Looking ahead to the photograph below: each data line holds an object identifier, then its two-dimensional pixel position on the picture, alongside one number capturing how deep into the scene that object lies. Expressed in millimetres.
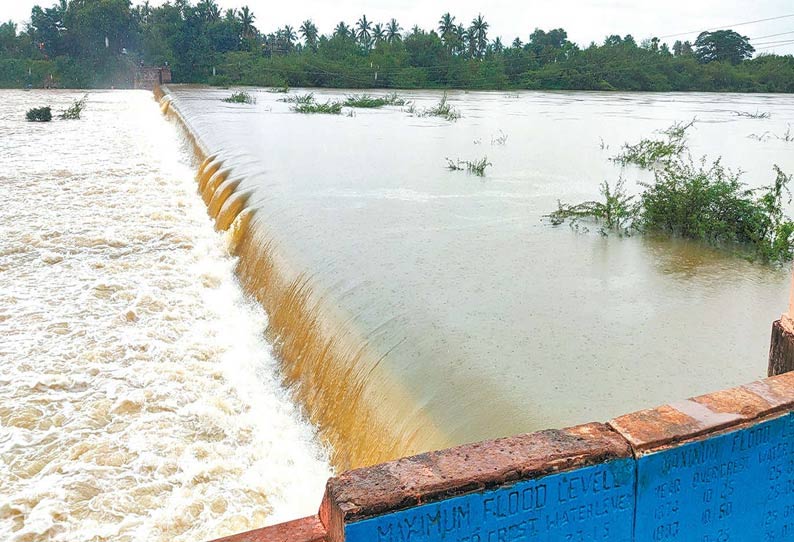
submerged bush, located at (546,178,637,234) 6715
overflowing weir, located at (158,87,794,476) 3379
